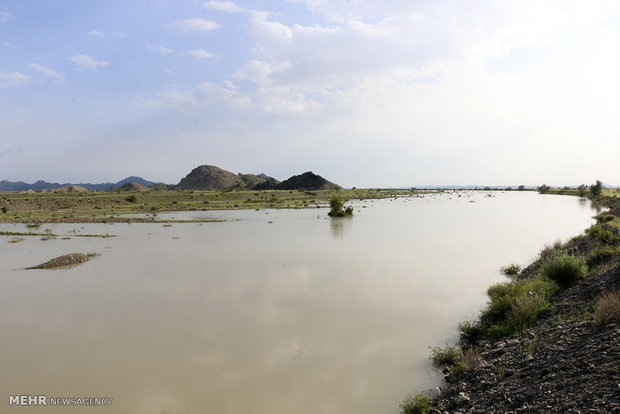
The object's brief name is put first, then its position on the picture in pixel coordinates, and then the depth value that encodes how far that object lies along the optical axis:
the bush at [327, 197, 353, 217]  55.92
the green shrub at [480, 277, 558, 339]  10.52
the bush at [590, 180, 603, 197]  89.83
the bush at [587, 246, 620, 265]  13.89
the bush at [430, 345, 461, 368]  9.83
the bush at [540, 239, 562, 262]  19.02
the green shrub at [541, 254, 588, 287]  12.59
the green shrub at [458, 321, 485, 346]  11.06
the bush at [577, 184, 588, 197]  101.62
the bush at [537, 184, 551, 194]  141.62
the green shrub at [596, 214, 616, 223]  30.06
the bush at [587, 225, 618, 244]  16.66
